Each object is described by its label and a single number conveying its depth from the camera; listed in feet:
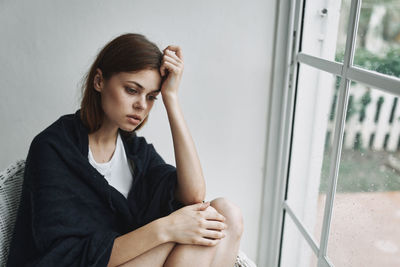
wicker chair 3.54
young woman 3.32
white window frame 3.45
